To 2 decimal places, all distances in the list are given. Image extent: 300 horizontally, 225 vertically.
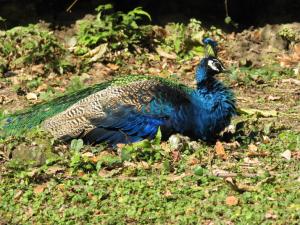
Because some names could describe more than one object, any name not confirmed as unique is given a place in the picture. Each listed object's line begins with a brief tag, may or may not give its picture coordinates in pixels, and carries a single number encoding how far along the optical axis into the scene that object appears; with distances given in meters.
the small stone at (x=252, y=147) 12.65
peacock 13.09
